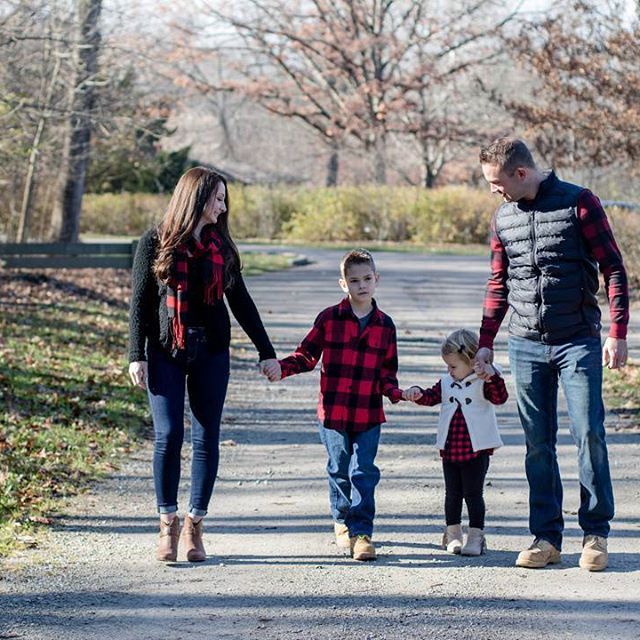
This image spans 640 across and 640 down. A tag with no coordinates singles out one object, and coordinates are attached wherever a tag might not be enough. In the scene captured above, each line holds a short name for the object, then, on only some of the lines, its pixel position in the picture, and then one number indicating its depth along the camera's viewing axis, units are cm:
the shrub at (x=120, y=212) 9319
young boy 1171
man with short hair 1087
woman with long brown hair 1117
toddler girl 1175
